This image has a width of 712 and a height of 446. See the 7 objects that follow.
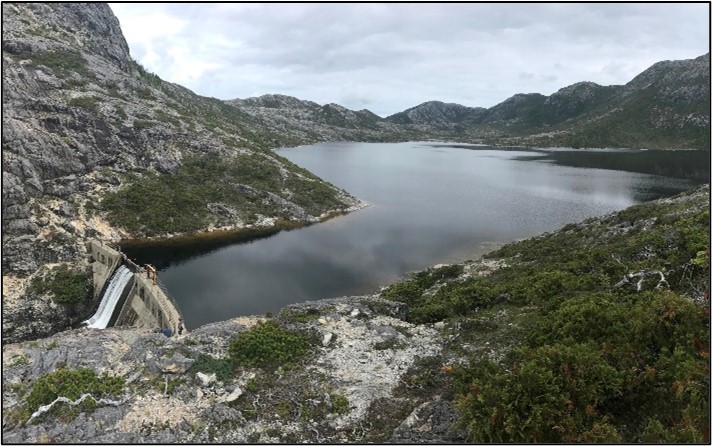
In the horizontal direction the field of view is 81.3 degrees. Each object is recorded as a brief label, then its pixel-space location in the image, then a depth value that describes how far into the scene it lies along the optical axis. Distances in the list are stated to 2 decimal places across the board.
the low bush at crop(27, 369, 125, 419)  19.27
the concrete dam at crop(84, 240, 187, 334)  37.91
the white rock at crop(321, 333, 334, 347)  25.17
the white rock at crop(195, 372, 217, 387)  21.23
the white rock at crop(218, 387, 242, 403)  20.17
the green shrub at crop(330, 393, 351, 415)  19.46
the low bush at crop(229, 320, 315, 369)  23.42
